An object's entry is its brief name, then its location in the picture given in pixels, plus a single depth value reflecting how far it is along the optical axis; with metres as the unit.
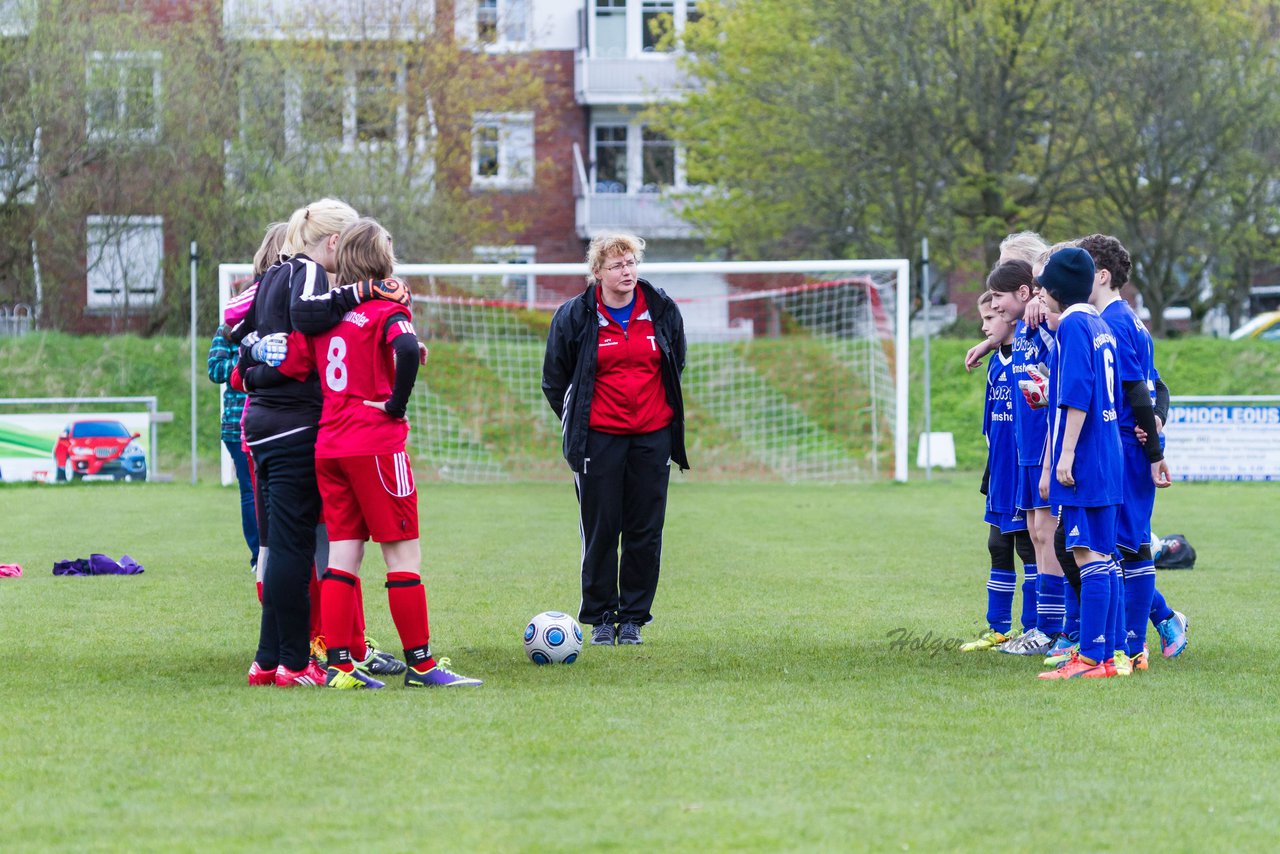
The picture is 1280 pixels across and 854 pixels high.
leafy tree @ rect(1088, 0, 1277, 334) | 52.44
